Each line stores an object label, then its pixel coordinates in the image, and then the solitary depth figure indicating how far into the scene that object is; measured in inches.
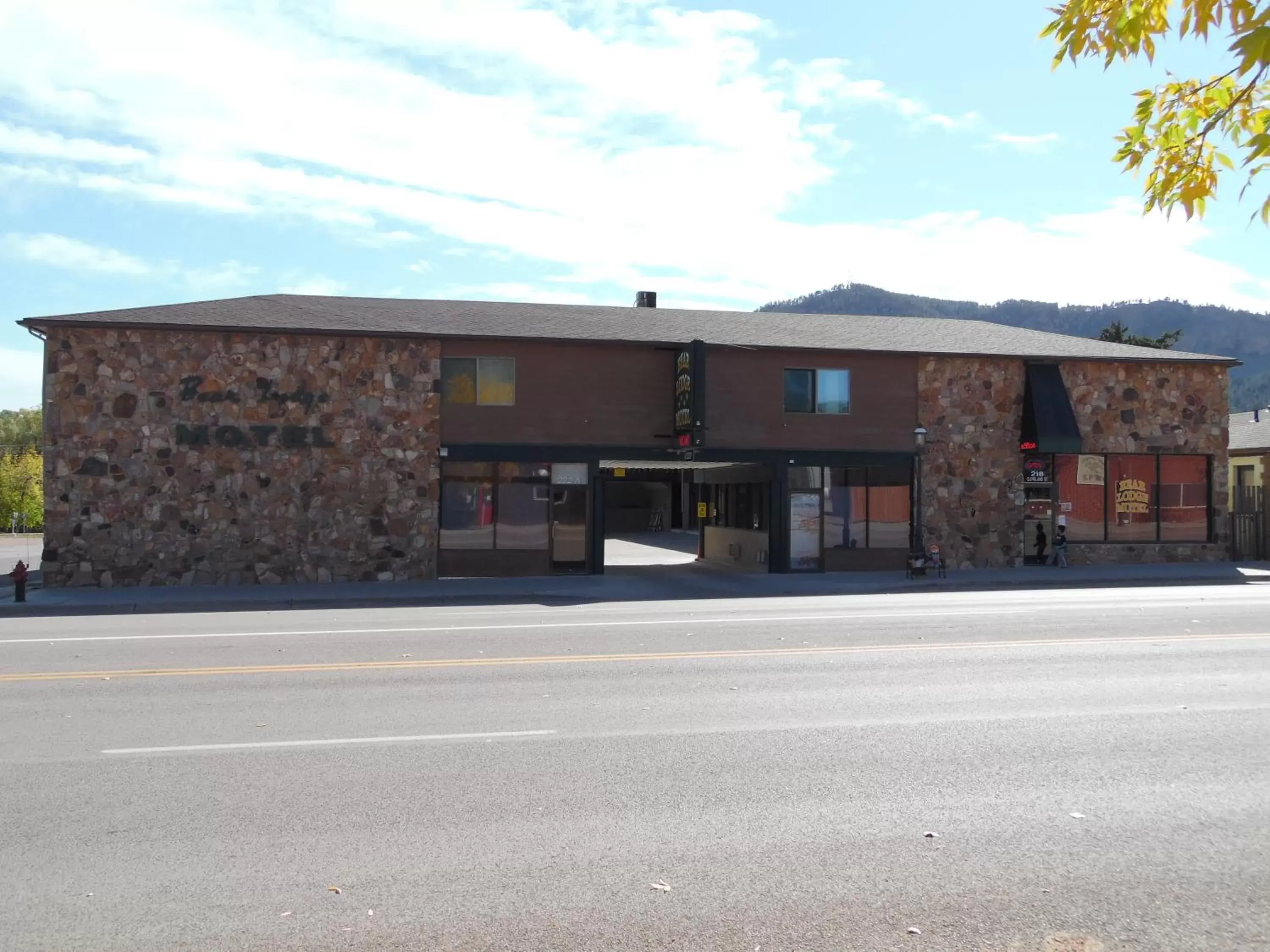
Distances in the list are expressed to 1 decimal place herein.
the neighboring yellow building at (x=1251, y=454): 1315.2
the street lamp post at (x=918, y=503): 1096.2
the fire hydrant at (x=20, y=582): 818.2
